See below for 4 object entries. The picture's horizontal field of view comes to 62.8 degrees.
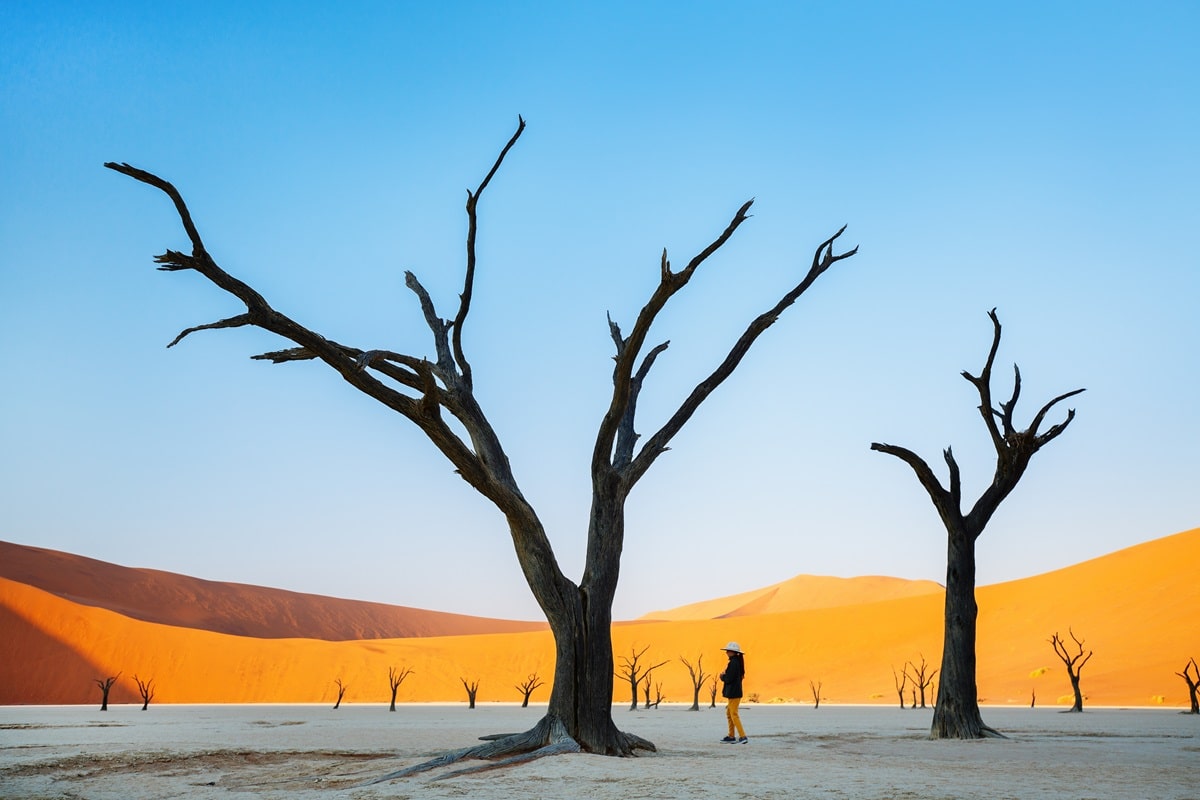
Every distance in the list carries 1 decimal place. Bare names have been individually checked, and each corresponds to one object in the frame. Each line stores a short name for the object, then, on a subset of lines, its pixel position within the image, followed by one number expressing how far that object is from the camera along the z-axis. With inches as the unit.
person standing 576.4
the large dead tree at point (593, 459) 441.4
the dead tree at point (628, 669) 2349.9
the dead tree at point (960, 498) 660.1
